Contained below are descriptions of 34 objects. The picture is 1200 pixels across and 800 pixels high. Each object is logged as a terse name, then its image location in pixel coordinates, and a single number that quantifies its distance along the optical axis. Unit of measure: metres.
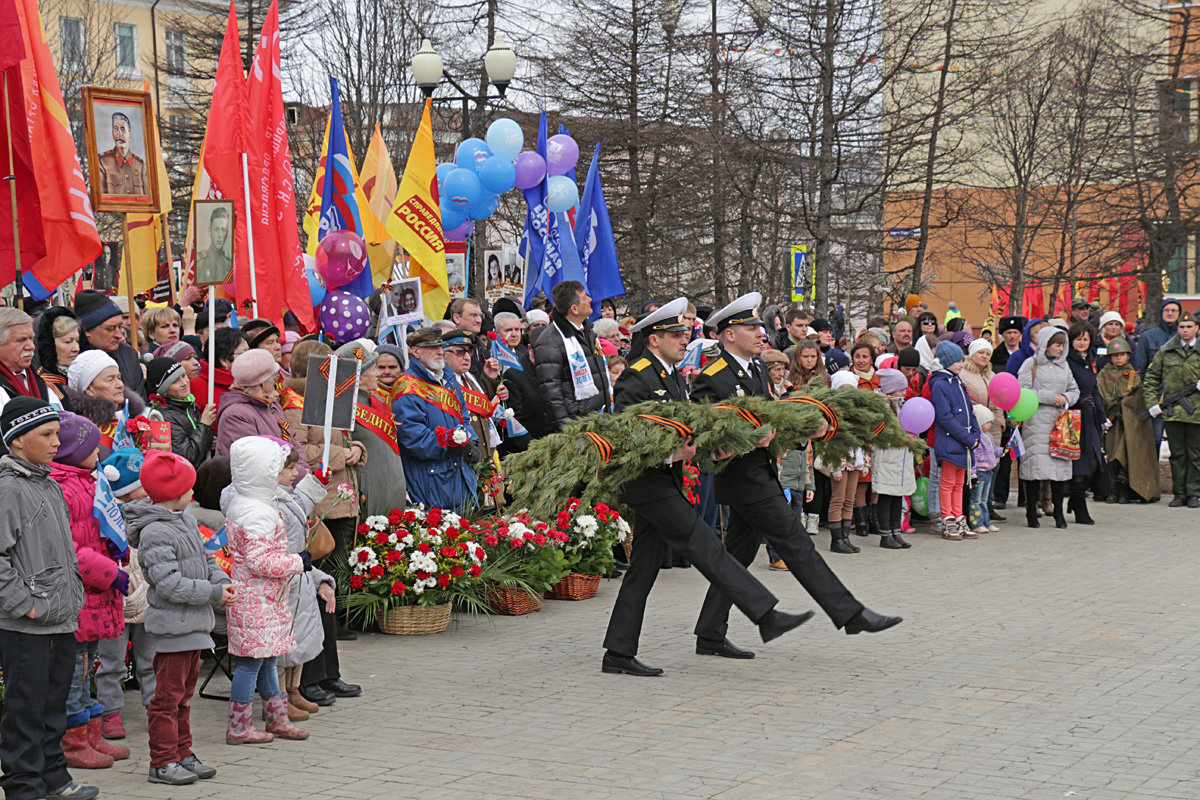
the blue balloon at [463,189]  16.77
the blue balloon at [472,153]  17.11
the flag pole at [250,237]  10.85
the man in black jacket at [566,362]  11.20
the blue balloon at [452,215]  16.92
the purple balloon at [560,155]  17.84
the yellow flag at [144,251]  13.68
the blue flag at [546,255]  16.19
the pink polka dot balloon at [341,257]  12.84
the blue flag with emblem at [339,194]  13.50
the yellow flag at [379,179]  14.91
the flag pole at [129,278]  9.73
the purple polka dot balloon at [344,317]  12.79
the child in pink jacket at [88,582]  5.94
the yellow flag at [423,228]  13.70
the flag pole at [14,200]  8.20
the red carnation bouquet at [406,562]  8.95
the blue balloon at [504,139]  16.97
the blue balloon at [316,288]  13.75
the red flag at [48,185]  8.77
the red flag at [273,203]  11.36
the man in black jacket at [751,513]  8.07
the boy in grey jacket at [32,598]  5.47
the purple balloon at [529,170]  16.73
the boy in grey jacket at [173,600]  5.97
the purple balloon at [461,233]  17.70
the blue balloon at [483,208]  16.80
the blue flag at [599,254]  16.95
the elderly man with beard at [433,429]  9.53
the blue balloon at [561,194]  16.81
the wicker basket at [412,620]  9.08
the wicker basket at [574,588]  10.47
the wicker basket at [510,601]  9.83
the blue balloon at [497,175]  16.48
